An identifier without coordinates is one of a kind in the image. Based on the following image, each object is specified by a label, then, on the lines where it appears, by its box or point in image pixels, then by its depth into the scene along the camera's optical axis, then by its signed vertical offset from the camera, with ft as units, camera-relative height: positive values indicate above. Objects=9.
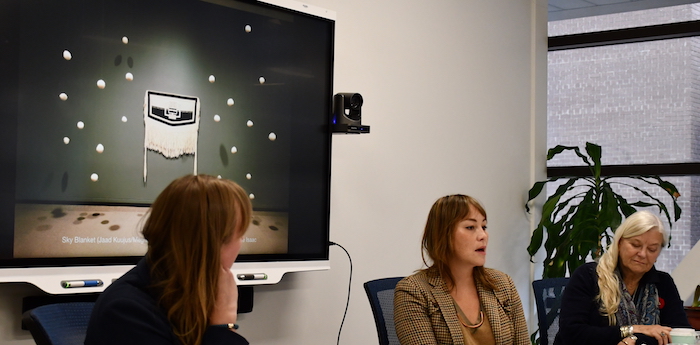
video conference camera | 12.31 +1.23
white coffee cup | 8.29 -1.62
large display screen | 8.81 +0.82
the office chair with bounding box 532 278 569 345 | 11.17 -1.80
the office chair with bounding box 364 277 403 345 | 9.39 -1.56
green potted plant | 17.16 -0.55
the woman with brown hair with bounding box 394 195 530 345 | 9.06 -1.33
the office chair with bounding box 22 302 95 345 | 5.81 -1.15
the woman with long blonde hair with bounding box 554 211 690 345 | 10.20 -1.43
